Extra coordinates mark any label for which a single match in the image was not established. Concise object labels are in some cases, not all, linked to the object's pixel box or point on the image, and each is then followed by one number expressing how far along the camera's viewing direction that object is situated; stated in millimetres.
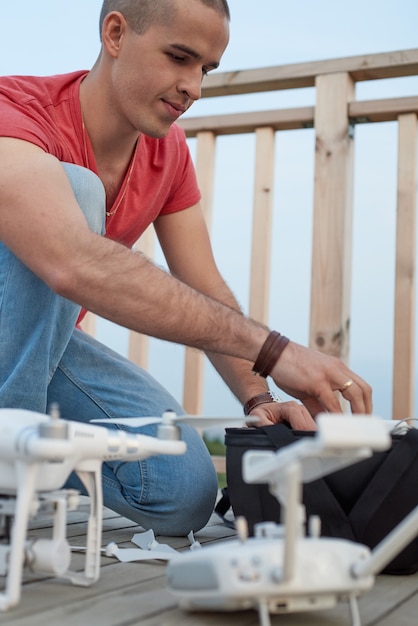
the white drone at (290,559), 689
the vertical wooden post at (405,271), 2217
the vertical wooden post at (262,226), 2453
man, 1231
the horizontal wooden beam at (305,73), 2317
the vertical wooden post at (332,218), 2271
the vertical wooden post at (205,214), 2492
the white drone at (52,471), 810
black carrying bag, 1185
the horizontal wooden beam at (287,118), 2334
